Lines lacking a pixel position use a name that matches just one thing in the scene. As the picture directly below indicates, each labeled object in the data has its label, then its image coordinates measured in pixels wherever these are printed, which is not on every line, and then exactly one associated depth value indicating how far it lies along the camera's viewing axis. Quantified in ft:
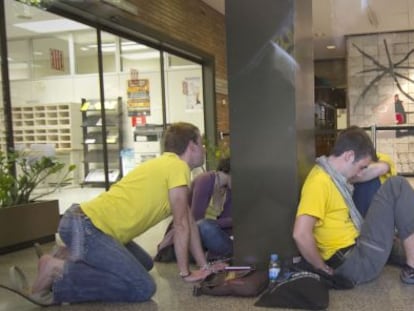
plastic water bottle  8.09
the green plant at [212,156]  23.48
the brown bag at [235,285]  7.82
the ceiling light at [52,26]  17.00
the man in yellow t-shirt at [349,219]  7.69
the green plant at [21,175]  12.85
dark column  8.63
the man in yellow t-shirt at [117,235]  7.69
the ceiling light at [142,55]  22.66
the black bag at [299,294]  7.11
